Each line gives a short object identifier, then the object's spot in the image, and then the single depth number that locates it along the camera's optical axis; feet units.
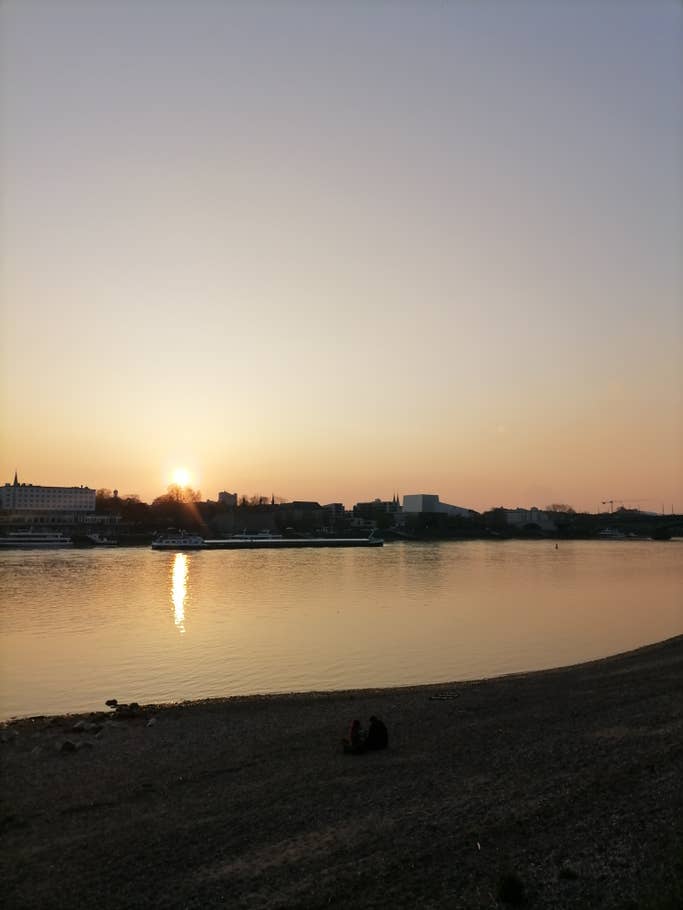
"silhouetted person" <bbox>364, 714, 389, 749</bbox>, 55.87
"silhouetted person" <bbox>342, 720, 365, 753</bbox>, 55.06
